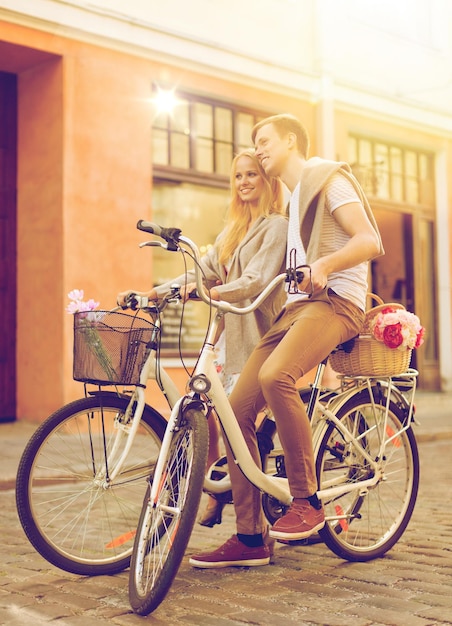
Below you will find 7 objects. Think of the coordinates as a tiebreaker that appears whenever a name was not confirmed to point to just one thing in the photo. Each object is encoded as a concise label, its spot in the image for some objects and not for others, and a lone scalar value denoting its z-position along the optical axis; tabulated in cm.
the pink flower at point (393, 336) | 371
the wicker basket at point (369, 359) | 378
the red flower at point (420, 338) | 387
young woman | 384
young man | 343
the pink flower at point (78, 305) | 354
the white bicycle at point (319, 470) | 301
